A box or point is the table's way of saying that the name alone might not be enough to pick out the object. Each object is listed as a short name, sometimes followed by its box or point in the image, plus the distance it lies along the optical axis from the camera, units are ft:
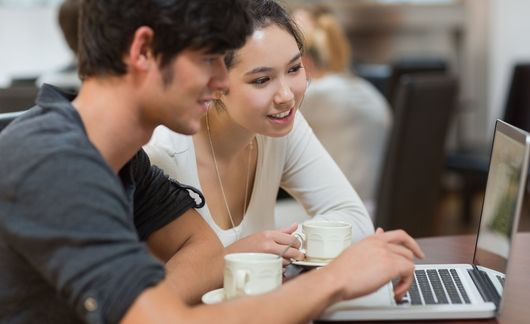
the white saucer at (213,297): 7.65
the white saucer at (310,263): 8.18
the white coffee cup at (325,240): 8.21
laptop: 7.56
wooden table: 7.75
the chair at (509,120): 20.41
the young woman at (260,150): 9.19
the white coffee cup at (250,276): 7.47
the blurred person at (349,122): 15.44
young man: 7.01
